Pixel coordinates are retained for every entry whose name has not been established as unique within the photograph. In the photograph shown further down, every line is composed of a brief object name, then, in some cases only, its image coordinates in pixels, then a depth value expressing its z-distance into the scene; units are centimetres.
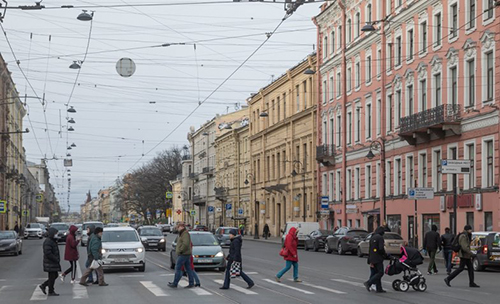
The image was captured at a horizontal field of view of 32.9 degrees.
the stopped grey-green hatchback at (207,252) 2795
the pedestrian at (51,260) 1977
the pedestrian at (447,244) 2848
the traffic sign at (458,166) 3478
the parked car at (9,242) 4288
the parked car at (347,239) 4481
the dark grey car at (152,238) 4716
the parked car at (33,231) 8200
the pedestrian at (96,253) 2222
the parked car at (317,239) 5053
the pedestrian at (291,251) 2350
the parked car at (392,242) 3906
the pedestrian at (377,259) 2008
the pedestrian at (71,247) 2331
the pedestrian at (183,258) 2128
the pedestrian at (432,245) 2820
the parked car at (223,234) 5303
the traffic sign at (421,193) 3853
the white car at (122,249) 2775
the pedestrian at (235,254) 2130
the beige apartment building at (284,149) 6812
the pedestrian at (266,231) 7406
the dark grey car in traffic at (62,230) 6164
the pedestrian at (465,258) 2214
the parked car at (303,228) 5466
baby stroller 2064
